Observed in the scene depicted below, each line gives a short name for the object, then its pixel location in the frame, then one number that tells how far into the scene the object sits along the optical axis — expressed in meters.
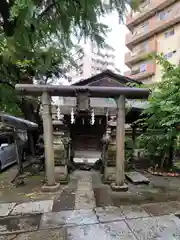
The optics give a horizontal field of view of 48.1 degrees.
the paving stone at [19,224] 3.46
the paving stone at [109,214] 3.79
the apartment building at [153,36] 21.38
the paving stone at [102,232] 3.15
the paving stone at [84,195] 4.54
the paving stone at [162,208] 4.10
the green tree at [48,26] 3.25
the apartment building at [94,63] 46.29
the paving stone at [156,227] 3.18
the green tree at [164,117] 6.68
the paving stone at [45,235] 3.19
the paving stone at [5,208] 4.18
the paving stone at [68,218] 3.63
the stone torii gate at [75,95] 5.79
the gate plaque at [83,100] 5.81
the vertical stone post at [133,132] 9.70
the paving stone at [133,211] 3.95
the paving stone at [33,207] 4.22
